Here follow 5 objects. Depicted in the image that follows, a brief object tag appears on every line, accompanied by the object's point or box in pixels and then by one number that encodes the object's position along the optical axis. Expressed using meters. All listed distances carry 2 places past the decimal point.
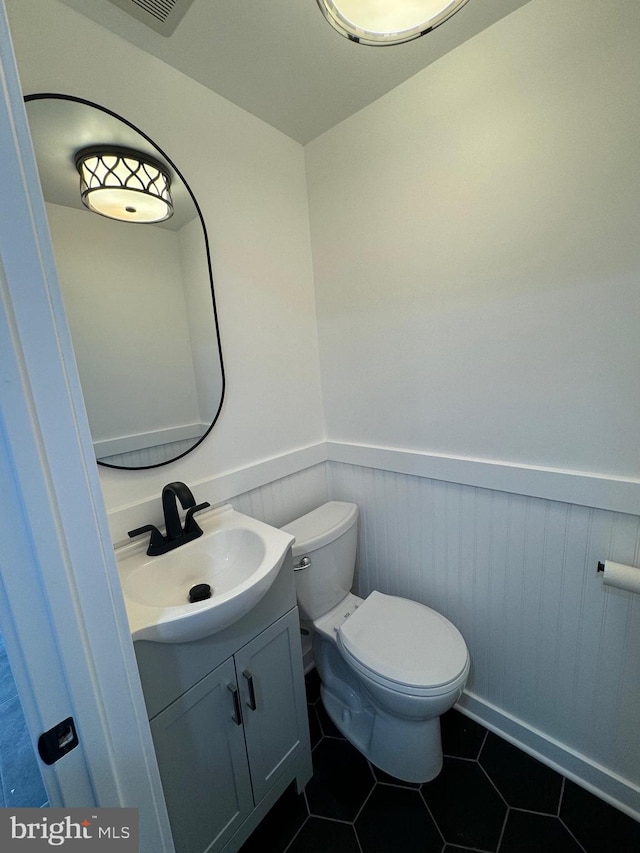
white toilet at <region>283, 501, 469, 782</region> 1.09
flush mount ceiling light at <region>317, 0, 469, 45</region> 0.71
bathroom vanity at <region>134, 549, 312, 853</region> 0.82
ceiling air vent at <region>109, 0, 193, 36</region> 0.87
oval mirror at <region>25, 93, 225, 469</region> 0.93
